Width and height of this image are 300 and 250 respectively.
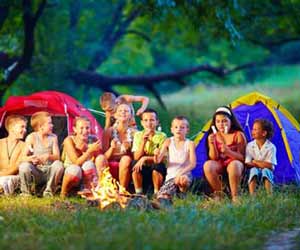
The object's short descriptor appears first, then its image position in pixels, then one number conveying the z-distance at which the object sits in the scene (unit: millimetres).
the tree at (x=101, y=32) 17441
